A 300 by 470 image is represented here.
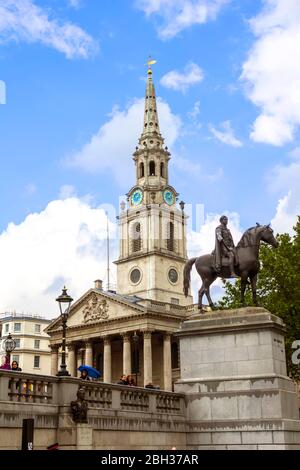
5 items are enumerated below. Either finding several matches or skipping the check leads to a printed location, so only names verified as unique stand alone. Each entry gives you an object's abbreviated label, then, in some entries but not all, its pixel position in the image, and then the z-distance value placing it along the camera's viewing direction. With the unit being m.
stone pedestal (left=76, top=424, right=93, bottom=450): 17.89
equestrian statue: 24.00
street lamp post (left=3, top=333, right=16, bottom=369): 29.98
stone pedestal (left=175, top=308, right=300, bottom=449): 21.22
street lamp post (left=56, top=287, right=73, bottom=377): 21.81
